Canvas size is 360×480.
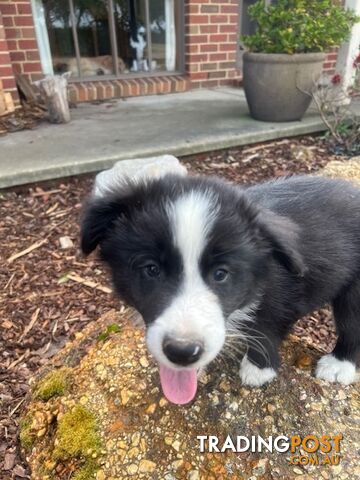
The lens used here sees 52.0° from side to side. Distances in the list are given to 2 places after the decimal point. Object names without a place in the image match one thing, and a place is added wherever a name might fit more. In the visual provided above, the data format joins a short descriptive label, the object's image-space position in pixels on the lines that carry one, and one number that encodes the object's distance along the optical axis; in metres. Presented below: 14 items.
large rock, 0.28
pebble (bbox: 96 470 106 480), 0.29
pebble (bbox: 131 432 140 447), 0.30
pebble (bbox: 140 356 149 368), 0.35
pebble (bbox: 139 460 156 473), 0.29
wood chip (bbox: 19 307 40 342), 0.45
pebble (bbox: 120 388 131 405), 0.32
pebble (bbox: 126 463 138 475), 0.29
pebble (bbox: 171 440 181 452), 0.29
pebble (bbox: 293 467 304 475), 0.28
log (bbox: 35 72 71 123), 1.02
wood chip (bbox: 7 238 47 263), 0.55
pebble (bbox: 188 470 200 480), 0.28
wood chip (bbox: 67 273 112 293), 0.51
